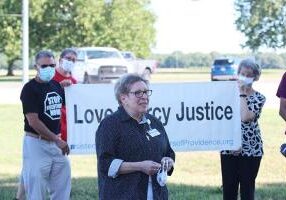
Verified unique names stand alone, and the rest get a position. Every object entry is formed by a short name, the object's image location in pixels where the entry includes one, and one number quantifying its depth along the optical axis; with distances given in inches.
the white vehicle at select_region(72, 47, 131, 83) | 1408.7
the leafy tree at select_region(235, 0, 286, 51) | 2001.1
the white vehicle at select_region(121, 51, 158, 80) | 1658.5
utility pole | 772.6
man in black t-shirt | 253.9
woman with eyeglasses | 176.2
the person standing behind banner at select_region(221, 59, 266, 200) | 260.2
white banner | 295.6
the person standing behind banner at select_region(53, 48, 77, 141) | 297.2
